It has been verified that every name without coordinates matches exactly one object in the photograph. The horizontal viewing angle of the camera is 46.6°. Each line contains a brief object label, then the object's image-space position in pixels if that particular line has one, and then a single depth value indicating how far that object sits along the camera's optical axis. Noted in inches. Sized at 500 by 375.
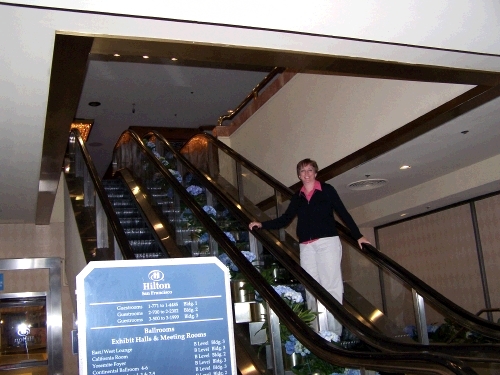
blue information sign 88.5
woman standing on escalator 205.0
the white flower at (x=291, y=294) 192.2
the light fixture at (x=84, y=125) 522.0
